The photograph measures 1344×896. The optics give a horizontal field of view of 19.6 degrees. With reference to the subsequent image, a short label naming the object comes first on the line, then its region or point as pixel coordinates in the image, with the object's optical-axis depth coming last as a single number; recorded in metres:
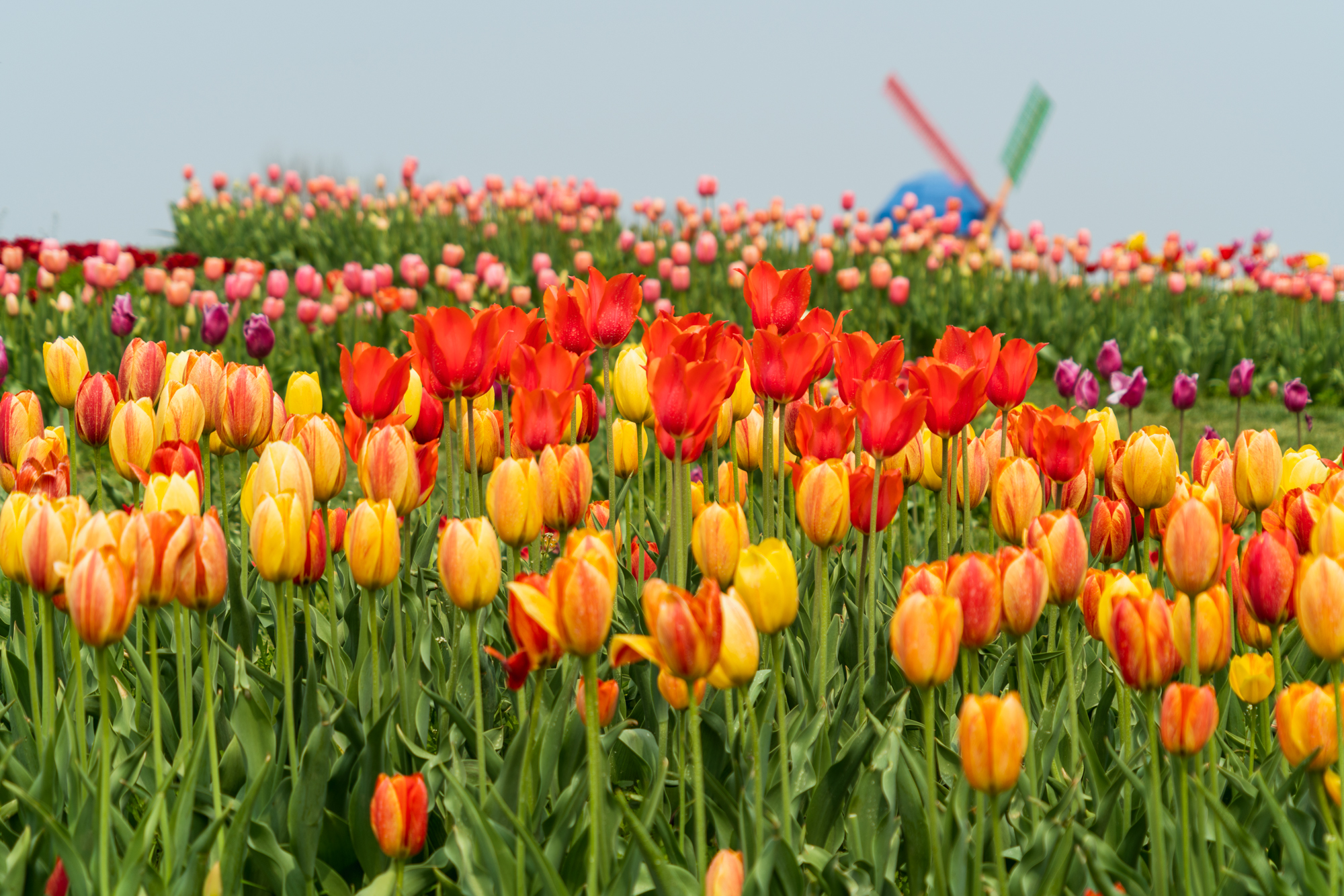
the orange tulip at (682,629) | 2.55
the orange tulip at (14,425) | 3.04
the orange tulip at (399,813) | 2.68
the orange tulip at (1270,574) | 2.74
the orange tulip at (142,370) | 3.12
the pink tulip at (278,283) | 7.05
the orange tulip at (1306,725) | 2.69
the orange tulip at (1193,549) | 2.71
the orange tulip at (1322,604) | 2.65
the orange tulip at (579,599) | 2.57
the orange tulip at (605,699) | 2.74
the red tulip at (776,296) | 3.08
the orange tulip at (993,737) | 2.57
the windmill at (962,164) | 24.22
